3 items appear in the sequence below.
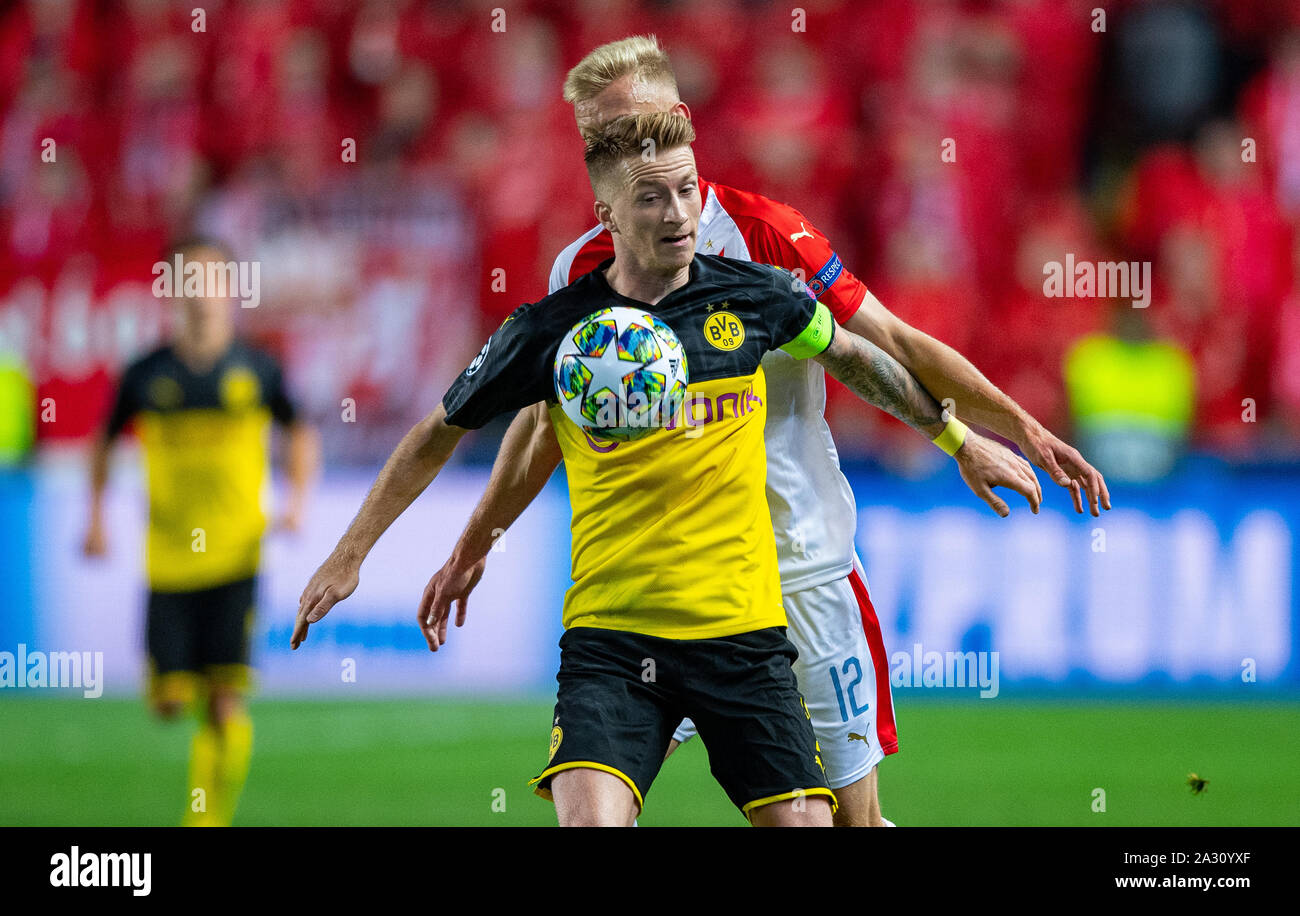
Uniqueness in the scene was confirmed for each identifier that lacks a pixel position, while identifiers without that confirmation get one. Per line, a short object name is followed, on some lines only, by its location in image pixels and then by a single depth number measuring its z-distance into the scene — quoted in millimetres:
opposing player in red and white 7363
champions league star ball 6508
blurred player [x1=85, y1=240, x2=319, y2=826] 13266
